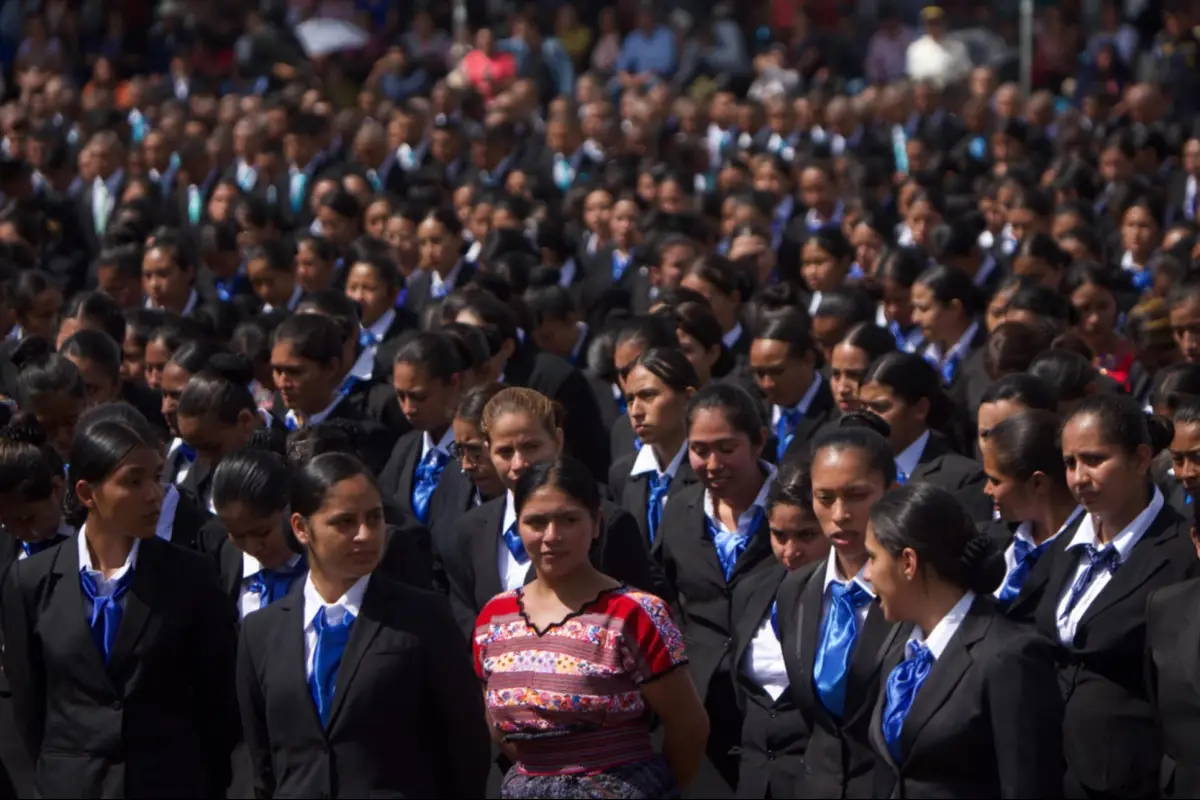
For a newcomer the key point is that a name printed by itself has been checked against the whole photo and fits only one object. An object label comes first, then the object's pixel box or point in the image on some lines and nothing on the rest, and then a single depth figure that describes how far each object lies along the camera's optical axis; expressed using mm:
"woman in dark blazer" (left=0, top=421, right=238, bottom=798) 11461
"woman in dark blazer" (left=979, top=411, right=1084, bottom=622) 12289
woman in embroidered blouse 10008
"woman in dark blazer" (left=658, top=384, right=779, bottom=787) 12812
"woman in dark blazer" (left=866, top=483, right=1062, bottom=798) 9516
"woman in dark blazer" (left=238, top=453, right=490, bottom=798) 10359
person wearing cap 42531
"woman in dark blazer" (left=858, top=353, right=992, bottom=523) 14586
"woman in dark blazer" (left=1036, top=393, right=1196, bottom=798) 11398
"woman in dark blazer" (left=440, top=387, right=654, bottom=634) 13031
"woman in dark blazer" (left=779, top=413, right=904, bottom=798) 10703
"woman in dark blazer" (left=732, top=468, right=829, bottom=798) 11648
